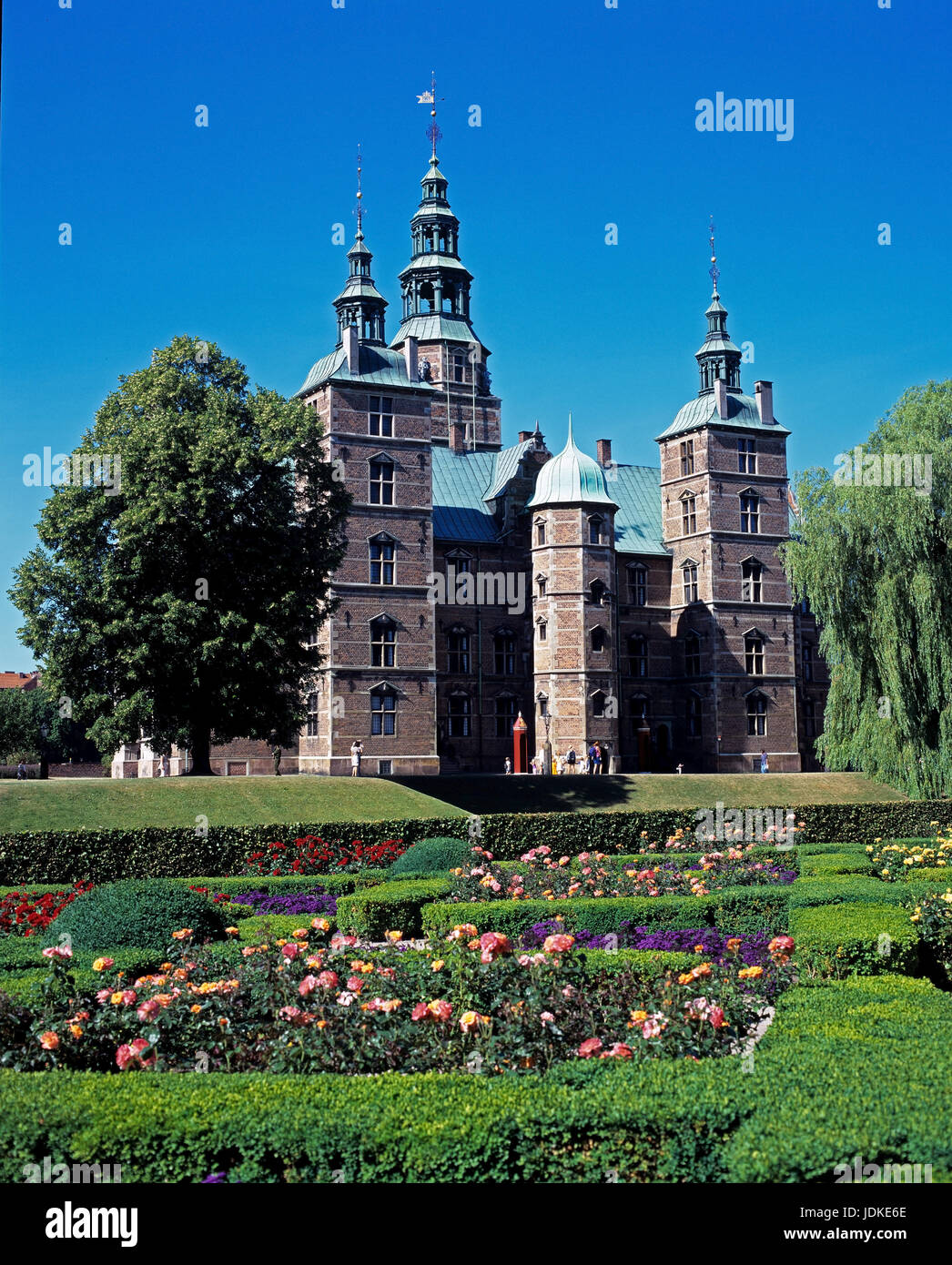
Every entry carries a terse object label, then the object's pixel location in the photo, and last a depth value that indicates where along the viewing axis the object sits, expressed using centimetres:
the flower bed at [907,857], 1927
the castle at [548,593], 4819
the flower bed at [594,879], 1653
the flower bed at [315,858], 2244
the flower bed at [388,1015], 917
